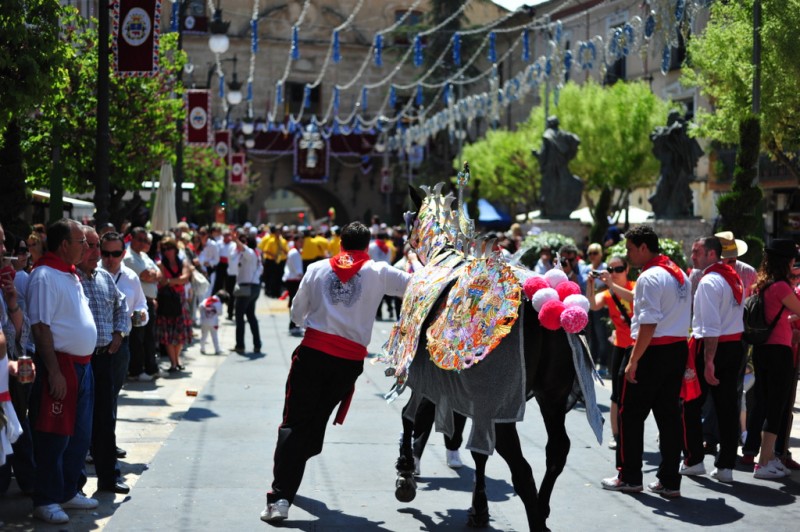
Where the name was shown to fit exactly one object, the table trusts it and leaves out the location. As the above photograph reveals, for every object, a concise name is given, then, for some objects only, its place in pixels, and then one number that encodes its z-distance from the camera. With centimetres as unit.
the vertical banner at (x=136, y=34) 1443
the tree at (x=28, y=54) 860
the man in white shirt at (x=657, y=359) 783
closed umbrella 2012
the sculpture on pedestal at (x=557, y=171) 2522
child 1669
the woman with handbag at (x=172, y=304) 1458
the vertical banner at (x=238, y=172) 4291
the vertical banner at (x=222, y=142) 3797
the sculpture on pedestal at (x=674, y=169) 2244
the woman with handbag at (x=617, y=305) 894
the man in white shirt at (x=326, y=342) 738
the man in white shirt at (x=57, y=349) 673
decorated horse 656
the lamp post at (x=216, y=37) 2210
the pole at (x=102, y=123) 1231
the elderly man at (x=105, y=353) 764
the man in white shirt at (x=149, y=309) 1225
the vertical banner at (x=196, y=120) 2409
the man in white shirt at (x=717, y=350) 853
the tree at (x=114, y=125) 1808
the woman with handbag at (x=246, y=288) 1714
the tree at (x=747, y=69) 1617
